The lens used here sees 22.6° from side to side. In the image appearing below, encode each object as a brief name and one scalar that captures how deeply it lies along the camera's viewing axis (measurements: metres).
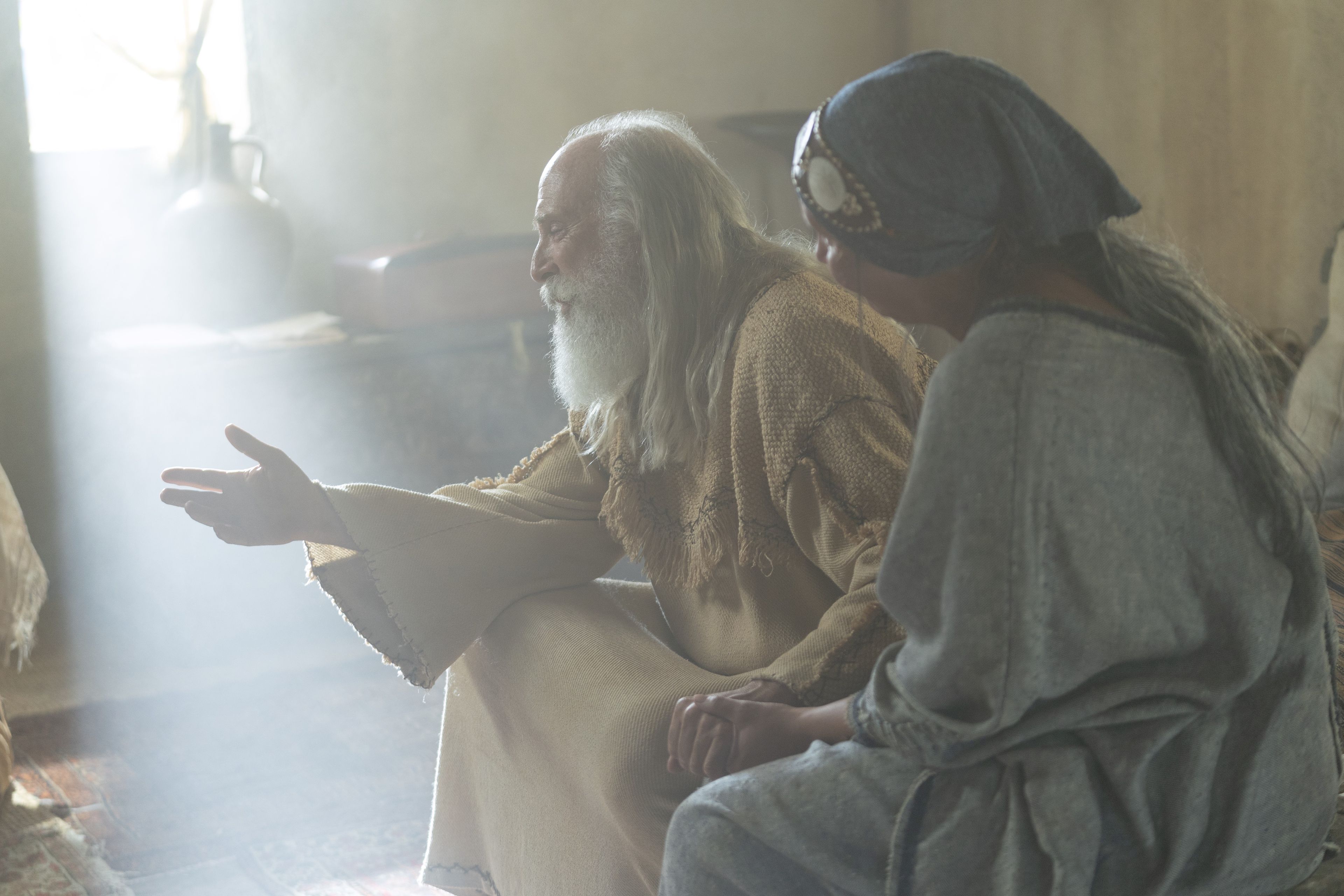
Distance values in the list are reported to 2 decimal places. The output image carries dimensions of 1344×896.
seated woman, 2.99
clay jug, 5.16
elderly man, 3.41
